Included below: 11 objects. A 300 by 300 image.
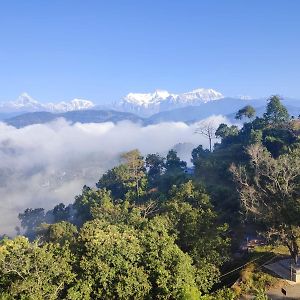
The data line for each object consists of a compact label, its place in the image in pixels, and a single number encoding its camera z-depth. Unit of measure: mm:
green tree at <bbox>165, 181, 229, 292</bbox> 26141
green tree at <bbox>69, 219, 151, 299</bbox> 20797
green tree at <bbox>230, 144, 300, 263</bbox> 25531
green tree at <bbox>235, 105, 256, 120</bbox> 72312
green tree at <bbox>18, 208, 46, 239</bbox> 99188
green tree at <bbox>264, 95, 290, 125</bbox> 62812
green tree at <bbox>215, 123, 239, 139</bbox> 74375
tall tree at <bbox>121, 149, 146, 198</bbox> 59969
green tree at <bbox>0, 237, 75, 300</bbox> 19953
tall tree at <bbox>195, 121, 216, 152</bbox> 70794
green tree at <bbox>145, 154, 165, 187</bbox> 68125
